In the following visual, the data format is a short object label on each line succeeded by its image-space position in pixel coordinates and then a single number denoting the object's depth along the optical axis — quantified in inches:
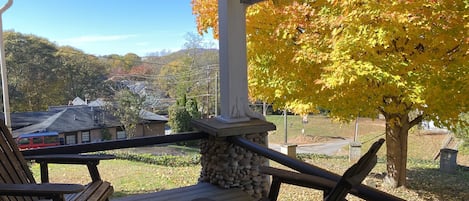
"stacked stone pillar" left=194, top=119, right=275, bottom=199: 104.8
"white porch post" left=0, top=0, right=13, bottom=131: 188.1
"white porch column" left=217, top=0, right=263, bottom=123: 102.6
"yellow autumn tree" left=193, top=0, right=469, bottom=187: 157.3
